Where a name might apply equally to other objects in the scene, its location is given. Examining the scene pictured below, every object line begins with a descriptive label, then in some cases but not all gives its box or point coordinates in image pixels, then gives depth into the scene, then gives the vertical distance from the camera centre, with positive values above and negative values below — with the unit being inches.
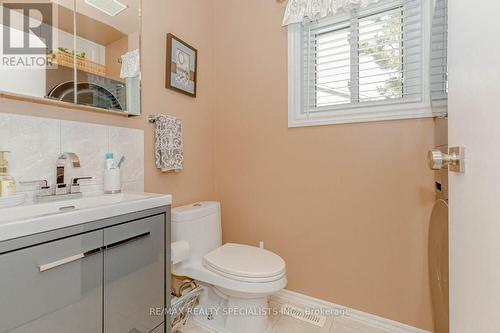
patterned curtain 59.9 +40.3
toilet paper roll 52.7 -19.2
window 55.9 +25.4
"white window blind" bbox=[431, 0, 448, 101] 49.5 +23.9
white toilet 50.3 -23.3
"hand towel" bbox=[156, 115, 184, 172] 60.0 +5.3
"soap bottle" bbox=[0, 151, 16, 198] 36.5 -2.5
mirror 39.6 +21.2
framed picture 63.9 +27.4
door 16.2 -0.3
